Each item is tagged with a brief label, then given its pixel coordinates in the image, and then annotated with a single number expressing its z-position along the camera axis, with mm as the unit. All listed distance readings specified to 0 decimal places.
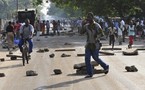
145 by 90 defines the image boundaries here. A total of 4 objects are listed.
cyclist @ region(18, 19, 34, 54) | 18141
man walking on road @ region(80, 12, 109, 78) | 13258
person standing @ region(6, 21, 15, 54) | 25984
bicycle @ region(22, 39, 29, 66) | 17672
